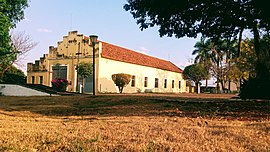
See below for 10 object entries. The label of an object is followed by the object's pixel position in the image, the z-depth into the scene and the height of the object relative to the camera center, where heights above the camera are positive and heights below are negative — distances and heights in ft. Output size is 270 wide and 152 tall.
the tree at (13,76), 114.43 +4.39
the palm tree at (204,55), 156.04 +18.88
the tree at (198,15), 31.86 +8.38
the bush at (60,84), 114.01 +1.24
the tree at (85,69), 106.83 +6.47
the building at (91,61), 114.21 +9.06
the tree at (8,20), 69.87 +15.90
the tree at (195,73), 149.28 +7.50
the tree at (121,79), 109.09 +3.02
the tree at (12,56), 84.48 +8.86
